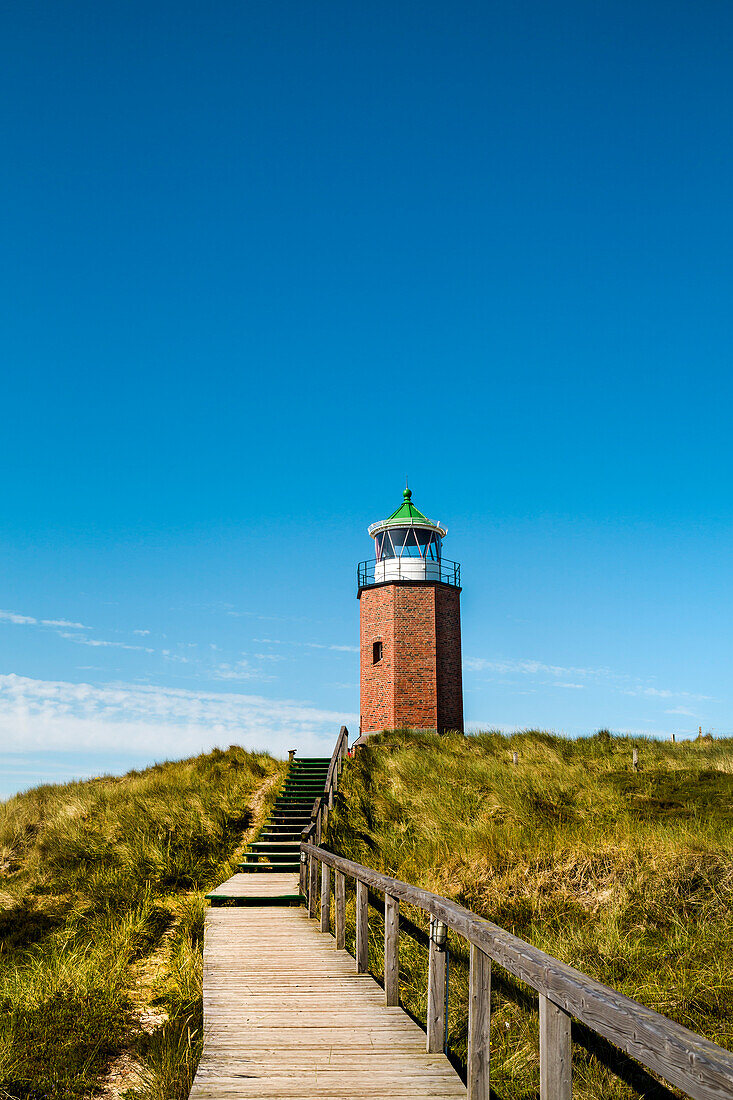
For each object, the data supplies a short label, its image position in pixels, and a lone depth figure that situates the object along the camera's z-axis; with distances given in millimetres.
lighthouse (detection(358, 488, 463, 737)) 27406
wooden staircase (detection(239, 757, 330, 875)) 14727
